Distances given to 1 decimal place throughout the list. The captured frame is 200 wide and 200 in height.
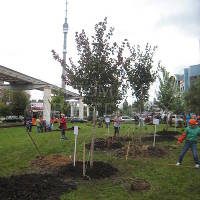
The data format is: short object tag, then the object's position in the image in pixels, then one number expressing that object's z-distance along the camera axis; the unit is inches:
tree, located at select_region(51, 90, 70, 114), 1334.2
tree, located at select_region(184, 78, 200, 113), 739.5
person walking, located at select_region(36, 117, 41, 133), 863.1
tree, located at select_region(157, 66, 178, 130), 714.2
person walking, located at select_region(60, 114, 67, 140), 613.5
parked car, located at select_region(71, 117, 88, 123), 1777.9
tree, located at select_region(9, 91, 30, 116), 1883.6
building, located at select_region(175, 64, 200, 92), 2874.0
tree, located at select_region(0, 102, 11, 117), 1739.7
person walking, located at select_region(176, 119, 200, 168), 317.4
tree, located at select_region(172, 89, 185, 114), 779.5
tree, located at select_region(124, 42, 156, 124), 473.1
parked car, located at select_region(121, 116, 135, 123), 1801.2
